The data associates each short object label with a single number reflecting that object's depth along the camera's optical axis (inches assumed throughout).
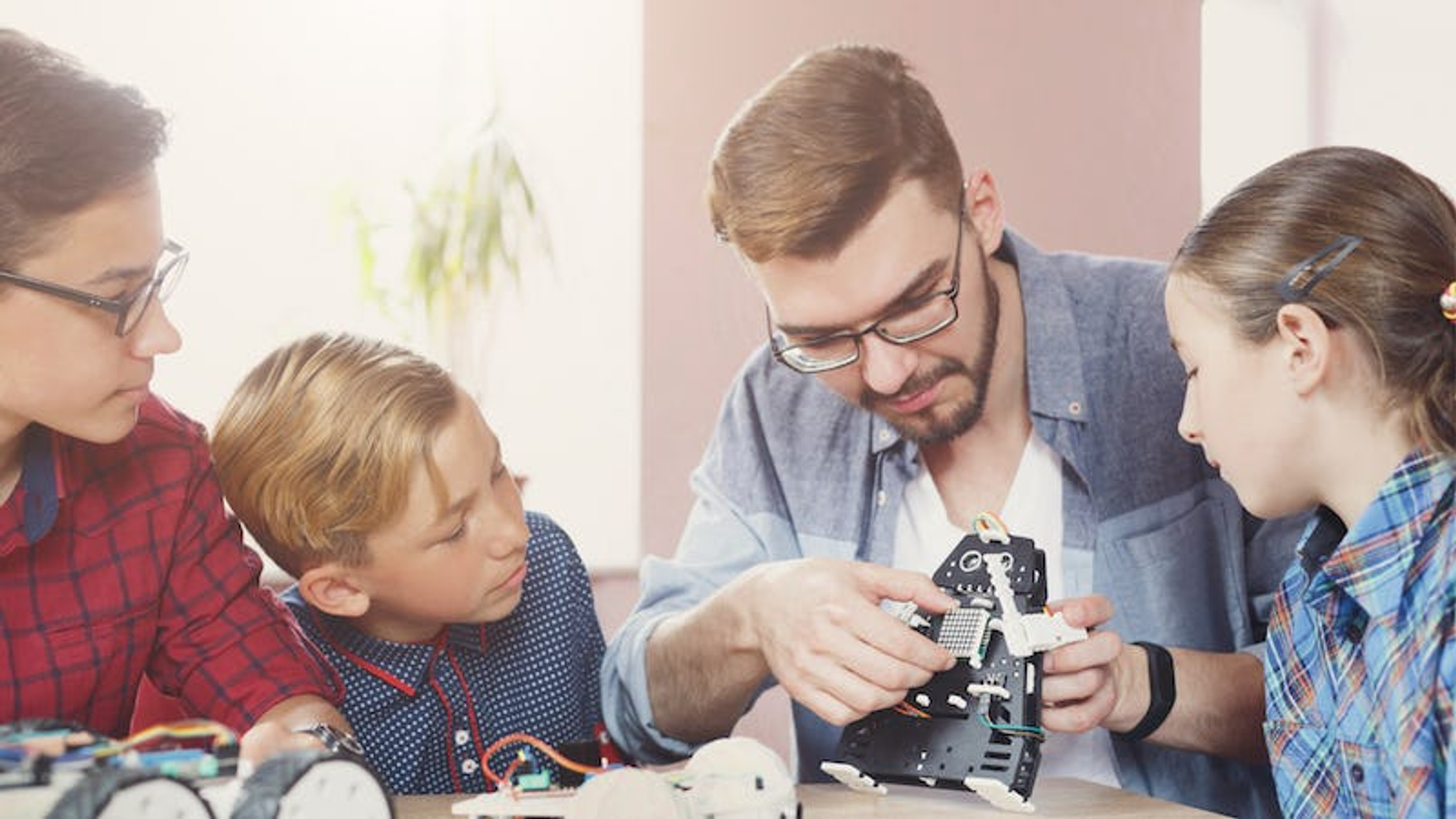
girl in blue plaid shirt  49.9
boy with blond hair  60.1
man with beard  63.9
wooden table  49.2
